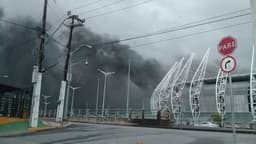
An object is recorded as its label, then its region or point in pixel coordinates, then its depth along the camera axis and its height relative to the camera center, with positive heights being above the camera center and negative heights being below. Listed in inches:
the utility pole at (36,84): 873.5 +75.5
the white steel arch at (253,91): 2690.0 +210.3
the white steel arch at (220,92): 3134.8 +227.7
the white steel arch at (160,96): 3998.5 +217.5
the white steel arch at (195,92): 3427.7 +240.3
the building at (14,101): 919.0 +19.7
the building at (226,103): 3004.4 +163.7
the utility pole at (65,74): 1094.4 +137.8
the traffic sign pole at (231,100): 225.7 +9.5
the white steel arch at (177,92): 3719.0 +258.2
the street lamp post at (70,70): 1185.8 +160.6
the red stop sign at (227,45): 233.1 +56.3
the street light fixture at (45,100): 3366.9 +92.5
